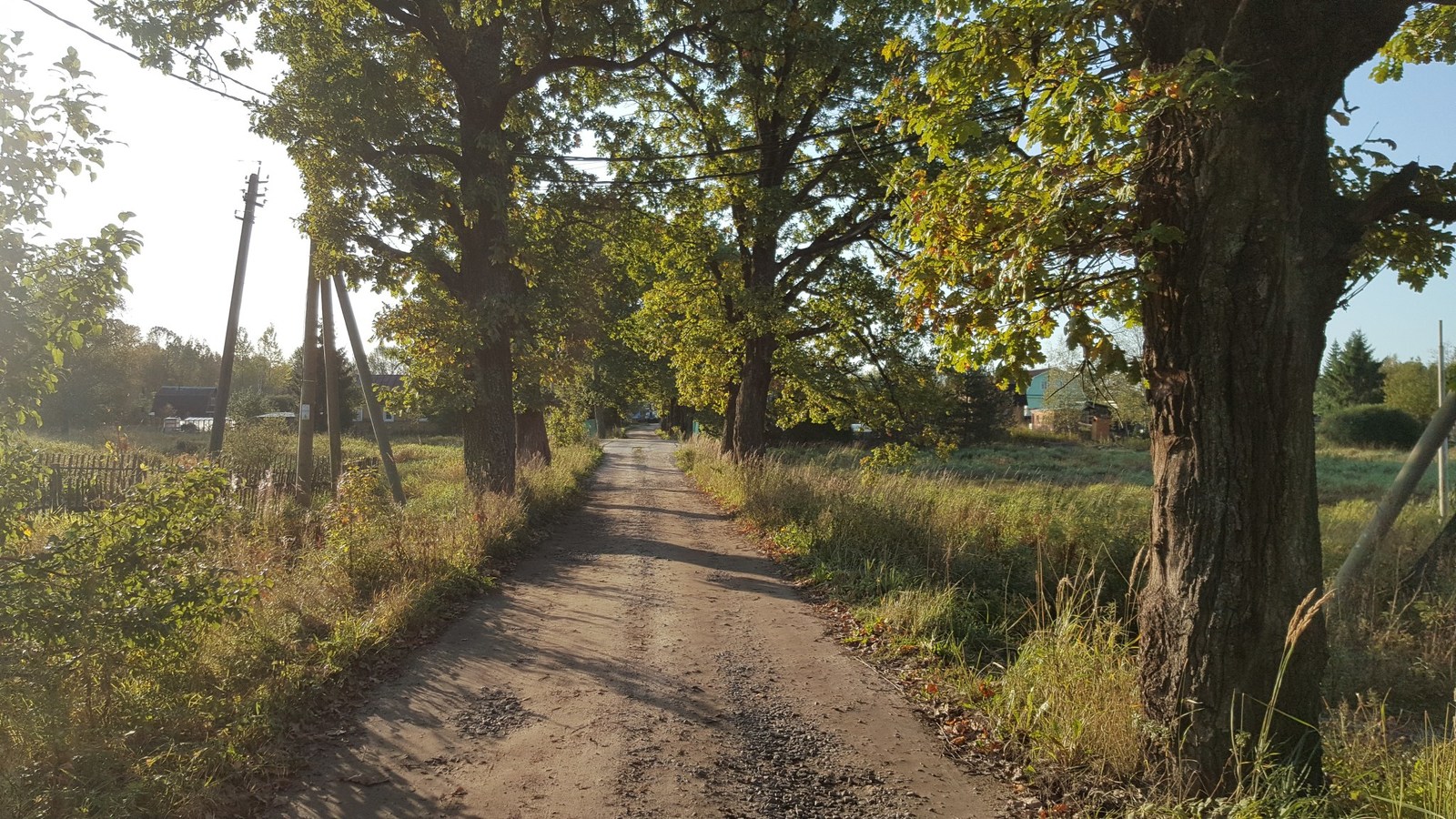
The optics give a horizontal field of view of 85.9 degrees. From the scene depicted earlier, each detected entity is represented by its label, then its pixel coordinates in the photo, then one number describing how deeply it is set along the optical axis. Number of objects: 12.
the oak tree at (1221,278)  3.70
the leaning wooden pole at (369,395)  13.83
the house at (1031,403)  63.77
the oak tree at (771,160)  13.50
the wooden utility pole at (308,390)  14.75
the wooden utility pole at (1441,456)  11.42
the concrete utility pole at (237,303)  20.51
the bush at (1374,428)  39.84
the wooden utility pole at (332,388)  14.82
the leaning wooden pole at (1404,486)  7.88
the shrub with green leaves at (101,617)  3.70
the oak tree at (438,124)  11.54
